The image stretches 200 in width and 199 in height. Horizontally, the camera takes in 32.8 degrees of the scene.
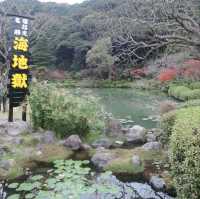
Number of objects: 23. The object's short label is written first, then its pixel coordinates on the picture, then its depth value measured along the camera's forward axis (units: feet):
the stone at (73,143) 25.20
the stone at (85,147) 25.18
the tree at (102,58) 94.12
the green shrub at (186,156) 12.92
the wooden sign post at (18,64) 30.40
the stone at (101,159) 22.30
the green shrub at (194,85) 72.73
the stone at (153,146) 24.80
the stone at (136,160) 21.99
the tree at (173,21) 22.97
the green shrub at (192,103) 27.55
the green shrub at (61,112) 27.25
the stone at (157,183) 18.92
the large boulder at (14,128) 27.71
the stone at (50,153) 23.07
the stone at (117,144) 26.70
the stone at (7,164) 20.97
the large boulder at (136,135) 28.19
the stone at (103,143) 26.18
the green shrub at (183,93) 62.17
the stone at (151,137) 27.96
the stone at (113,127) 29.73
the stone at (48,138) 26.02
